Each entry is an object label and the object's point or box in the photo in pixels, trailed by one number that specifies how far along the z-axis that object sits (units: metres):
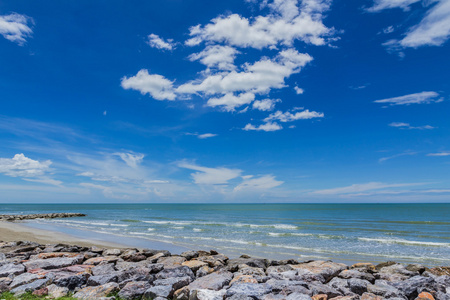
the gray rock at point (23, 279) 6.86
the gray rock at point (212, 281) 6.75
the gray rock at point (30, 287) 6.43
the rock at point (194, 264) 8.88
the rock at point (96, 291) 6.29
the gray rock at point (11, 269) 7.79
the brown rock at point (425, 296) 6.21
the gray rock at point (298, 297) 5.65
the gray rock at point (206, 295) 5.87
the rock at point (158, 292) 6.24
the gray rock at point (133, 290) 6.32
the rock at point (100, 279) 7.12
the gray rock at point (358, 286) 6.86
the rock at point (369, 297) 5.93
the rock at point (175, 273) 7.85
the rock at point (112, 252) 11.47
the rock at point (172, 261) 9.48
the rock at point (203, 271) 8.21
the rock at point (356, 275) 7.95
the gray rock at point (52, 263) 8.63
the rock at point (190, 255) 10.87
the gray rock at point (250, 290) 5.92
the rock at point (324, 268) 8.19
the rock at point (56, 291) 6.31
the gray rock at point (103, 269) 8.21
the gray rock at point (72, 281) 6.93
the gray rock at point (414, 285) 6.82
